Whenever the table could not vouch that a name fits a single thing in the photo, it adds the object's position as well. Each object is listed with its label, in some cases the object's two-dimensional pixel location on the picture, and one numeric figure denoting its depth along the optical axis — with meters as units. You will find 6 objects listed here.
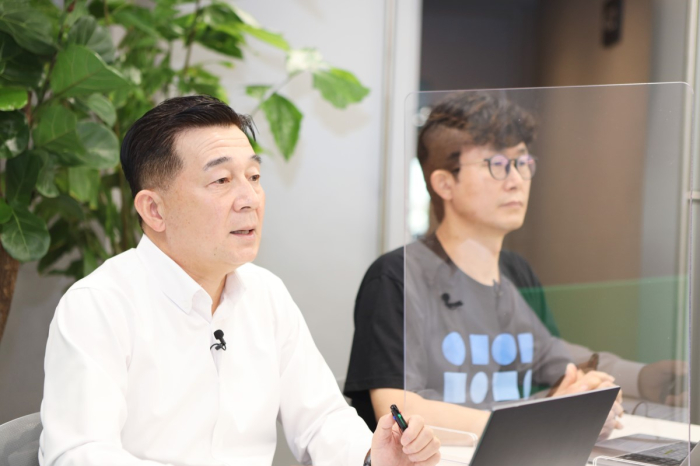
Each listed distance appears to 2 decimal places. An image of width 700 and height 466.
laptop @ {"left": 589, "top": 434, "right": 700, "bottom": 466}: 1.43
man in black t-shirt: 1.72
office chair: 1.29
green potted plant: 1.97
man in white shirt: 1.29
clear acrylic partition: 1.59
